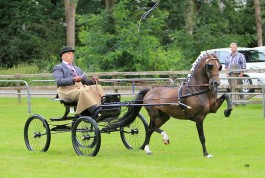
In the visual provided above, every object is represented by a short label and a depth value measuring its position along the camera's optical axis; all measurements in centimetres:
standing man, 2370
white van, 3061
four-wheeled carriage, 1392
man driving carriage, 1413
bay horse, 1358
